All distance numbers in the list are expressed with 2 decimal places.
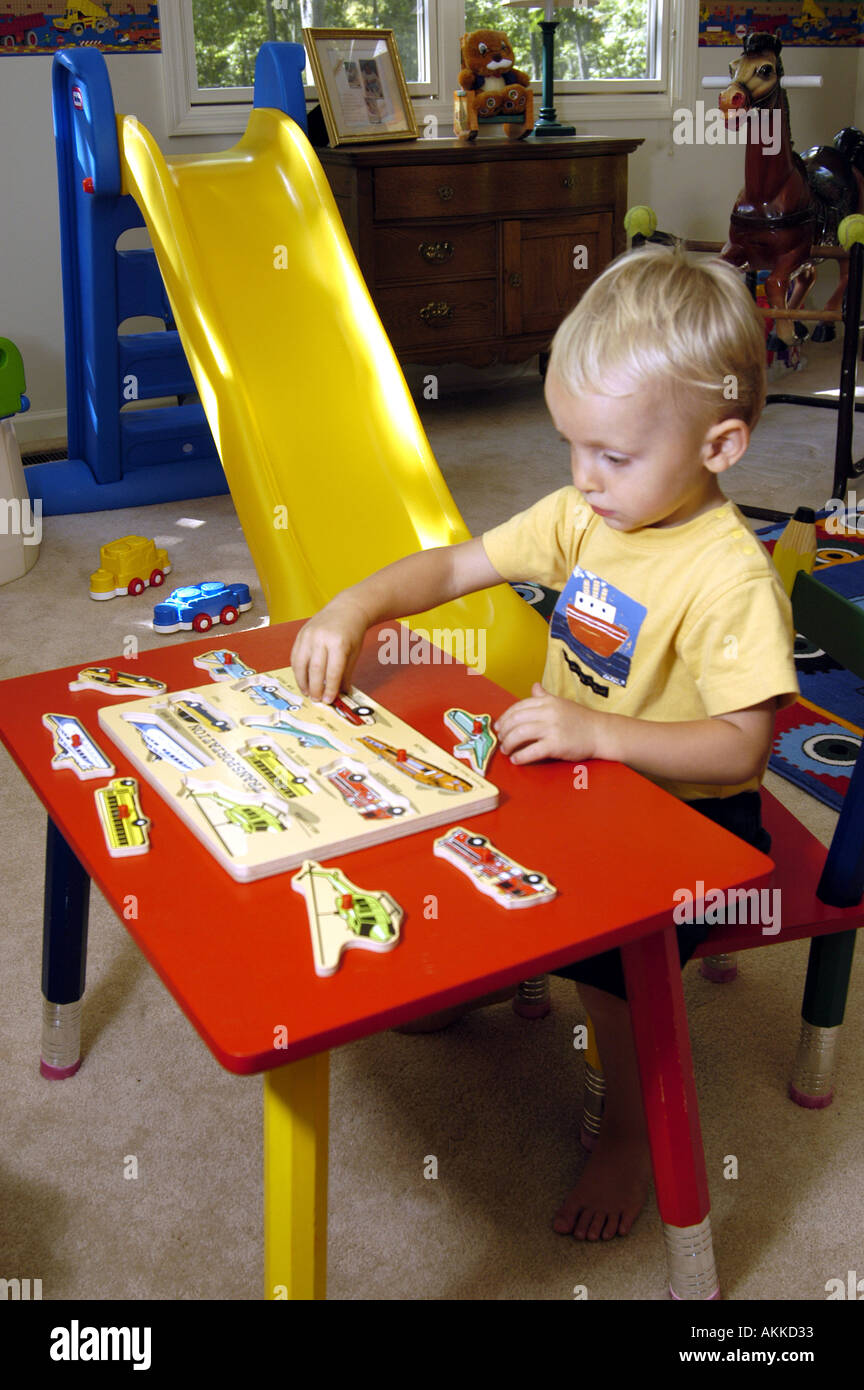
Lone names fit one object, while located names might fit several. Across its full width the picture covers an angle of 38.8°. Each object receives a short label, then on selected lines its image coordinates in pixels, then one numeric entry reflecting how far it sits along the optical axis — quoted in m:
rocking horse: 3.27
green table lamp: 3.60
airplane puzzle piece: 0.94
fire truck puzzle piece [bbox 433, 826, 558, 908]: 0.75
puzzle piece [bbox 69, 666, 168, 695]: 1.05
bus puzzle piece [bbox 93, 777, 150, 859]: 0.81
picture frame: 3.38
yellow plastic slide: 1.62
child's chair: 1.04
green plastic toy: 2.46
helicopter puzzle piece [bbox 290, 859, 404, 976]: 0.71
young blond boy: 0.93
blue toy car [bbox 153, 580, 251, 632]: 2.35
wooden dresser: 3.37
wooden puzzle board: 0.82
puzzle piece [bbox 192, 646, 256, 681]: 1.08
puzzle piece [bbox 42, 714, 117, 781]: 0.91
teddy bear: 3.55
